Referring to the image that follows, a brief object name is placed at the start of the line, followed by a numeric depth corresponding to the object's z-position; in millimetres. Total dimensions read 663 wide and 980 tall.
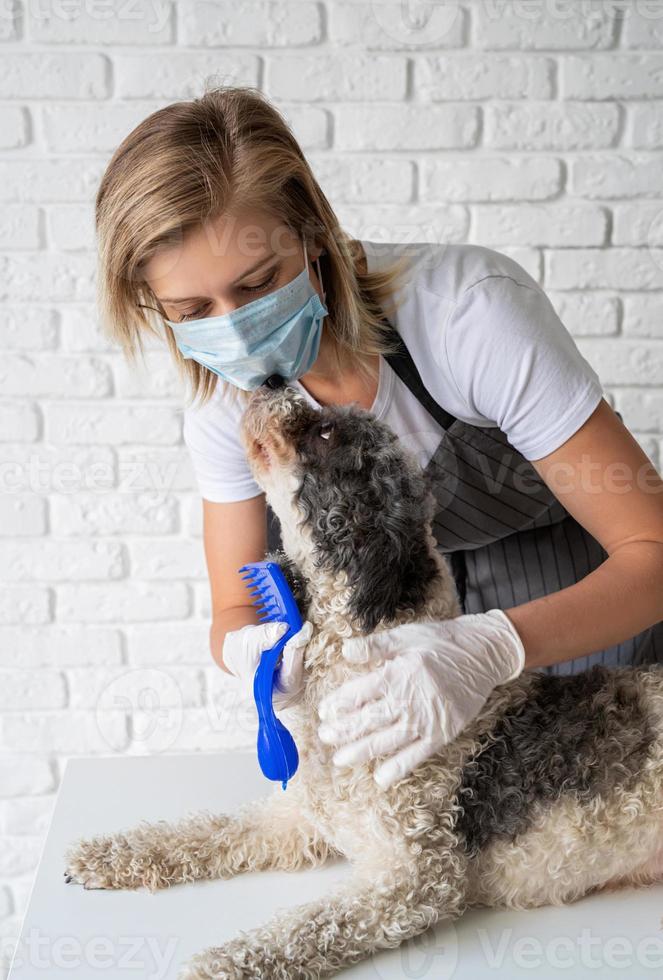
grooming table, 1260
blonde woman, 1398
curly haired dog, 1323
